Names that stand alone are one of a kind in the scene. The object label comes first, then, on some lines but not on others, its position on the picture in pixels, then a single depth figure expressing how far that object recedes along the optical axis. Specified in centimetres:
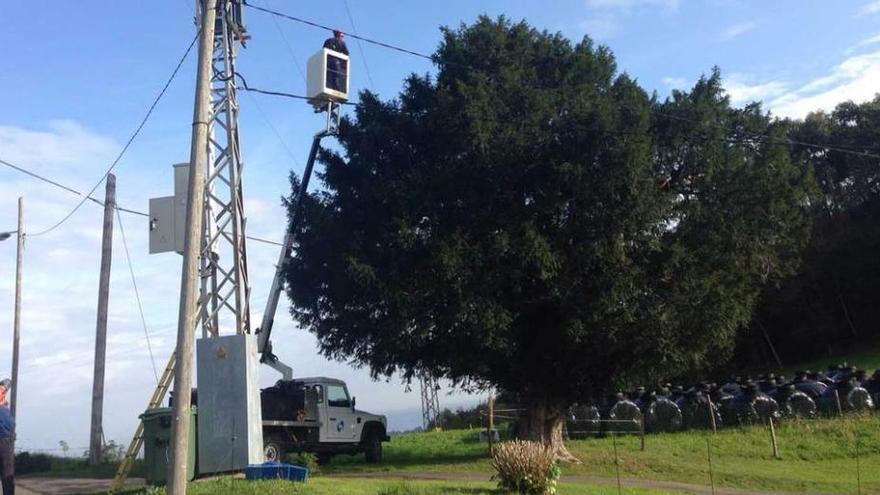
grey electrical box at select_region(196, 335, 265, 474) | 1689
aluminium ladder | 1953
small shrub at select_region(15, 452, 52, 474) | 3116
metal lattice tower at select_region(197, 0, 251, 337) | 1902
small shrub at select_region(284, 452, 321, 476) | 1953
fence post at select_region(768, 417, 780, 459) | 2589
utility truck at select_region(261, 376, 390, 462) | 2387
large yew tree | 2211
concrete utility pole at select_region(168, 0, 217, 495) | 1180
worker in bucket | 2061
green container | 1742
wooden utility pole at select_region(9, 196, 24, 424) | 3244
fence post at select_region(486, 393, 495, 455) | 2538
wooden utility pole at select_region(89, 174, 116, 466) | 2984
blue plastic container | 1549
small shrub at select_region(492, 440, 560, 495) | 1588
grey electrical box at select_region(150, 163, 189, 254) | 1902
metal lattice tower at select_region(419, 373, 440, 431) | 4606
